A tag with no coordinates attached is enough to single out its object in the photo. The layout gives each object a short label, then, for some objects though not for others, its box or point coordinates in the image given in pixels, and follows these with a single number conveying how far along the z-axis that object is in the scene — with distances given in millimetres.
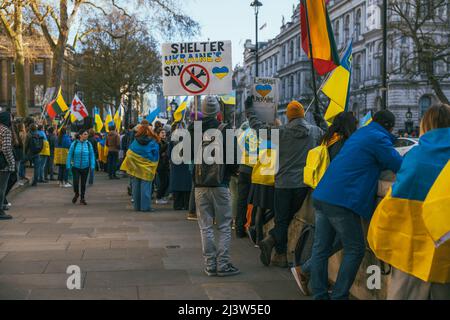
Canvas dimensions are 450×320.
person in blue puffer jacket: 13312
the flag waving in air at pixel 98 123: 29281
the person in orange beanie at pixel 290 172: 6762
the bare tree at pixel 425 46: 30266
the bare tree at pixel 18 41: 30392
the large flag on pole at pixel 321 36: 8156
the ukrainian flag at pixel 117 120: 26469
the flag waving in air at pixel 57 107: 24938
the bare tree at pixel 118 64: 52906
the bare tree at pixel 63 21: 30500
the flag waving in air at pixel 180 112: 20000
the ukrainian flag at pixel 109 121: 29184
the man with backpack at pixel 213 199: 6566
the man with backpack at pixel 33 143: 17438
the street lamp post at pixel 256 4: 35809
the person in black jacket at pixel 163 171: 14117
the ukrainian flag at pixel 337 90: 8297
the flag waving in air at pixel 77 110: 23719
